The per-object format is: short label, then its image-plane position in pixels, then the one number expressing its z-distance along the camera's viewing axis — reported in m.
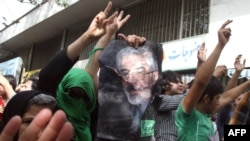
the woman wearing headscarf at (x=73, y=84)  1.85
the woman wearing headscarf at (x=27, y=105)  1.43
